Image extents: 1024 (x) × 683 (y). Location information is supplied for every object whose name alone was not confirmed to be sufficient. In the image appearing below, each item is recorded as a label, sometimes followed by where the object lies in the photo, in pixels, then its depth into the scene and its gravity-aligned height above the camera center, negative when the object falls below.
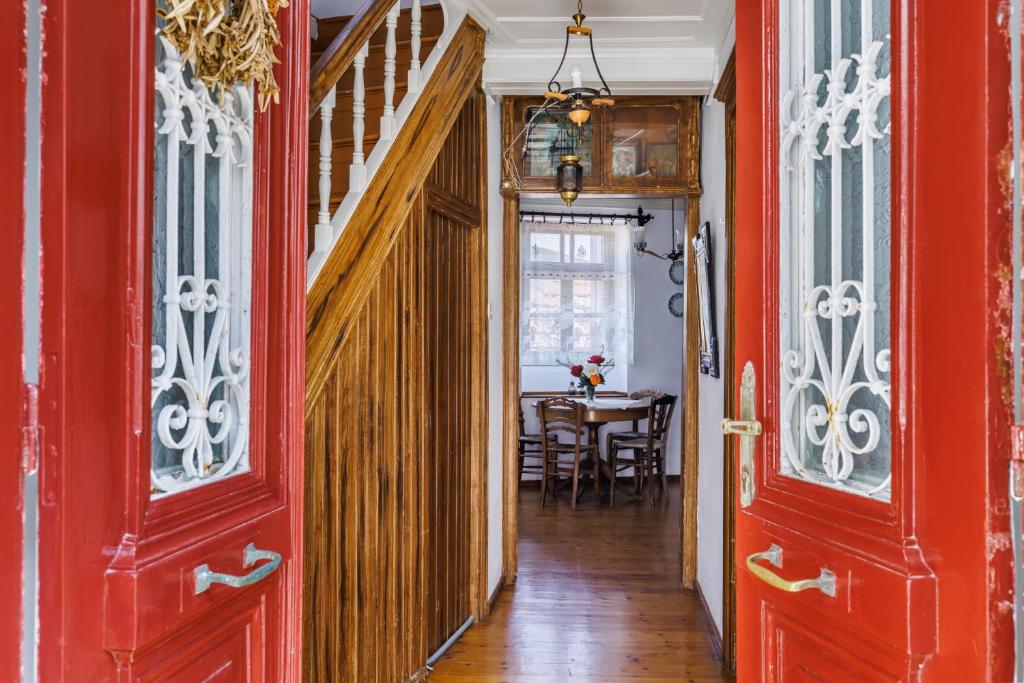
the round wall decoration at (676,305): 6.92 +0.31
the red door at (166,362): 0.87 -0.04
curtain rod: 6.80 +1.15
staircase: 2.22 +0.89
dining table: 5.76 -0.60
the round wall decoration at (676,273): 6.88 +0.62
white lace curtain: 6.96 +0.39
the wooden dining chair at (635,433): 6.21 -0.86
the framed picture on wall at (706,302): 3.37 +0.17
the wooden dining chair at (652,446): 5.84 -0.92
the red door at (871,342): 0.90 -0.01
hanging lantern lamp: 3.41 +0.76
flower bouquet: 6.14 -0.33
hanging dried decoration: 1.06 +0.46
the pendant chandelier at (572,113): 2.76 +0.95
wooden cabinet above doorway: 3.86 +1.05
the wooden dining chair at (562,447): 5.79 -0.94
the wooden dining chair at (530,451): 6.26 -1.04
